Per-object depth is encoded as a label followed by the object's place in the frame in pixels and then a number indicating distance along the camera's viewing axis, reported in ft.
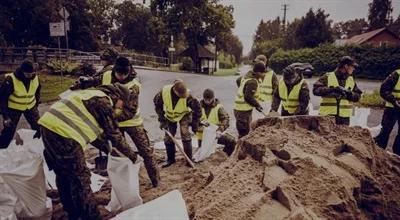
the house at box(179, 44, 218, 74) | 116.06
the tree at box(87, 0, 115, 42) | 146.21
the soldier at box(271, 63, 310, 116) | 18.01
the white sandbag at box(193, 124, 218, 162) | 19.15
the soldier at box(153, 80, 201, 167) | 18.04
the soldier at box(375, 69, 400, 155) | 18.81
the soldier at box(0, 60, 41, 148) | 19.11
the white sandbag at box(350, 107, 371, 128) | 22.24
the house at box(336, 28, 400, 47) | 137.69
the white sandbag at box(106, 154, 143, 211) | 11.71
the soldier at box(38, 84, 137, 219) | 10.69
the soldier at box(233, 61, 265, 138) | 19.49
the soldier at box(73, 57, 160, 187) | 14.79
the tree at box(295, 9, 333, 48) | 126.82
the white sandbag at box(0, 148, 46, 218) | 11.59
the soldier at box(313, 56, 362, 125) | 17.31
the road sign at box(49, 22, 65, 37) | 40.50
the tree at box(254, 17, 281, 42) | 239.46
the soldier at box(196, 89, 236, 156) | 20.48
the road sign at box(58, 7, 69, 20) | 42.16
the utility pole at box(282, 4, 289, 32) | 180.65
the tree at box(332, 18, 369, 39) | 251.76
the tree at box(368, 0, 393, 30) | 187.73
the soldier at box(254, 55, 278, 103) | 23.99
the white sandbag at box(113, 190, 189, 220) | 8.20
